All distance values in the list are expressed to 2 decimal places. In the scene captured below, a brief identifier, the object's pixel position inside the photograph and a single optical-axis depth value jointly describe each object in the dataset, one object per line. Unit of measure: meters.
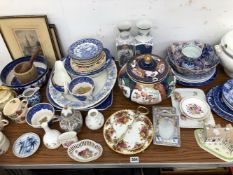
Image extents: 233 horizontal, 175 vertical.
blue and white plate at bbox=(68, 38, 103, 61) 0.98
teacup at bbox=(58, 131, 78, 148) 0.86
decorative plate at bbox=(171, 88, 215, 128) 0.93
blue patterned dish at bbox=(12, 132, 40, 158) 0.90
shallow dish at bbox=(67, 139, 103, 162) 0.86
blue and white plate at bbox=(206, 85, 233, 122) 0.93
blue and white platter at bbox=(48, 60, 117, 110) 0.96
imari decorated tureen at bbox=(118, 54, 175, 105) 0.89
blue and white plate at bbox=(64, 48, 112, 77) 1.00
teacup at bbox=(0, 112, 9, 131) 0.95
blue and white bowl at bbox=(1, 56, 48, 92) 1.02
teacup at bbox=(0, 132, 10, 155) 0.90
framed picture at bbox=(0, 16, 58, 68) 1.02
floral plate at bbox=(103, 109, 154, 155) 0.88
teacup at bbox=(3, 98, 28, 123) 0.95
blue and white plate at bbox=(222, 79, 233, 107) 0.94
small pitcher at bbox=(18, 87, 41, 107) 1.00
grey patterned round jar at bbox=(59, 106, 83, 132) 0.90
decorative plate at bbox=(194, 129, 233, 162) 0.85
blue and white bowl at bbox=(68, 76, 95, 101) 0.95
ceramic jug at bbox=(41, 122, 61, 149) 0.89
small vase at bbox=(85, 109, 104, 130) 0.92
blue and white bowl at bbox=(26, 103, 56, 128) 0.95
